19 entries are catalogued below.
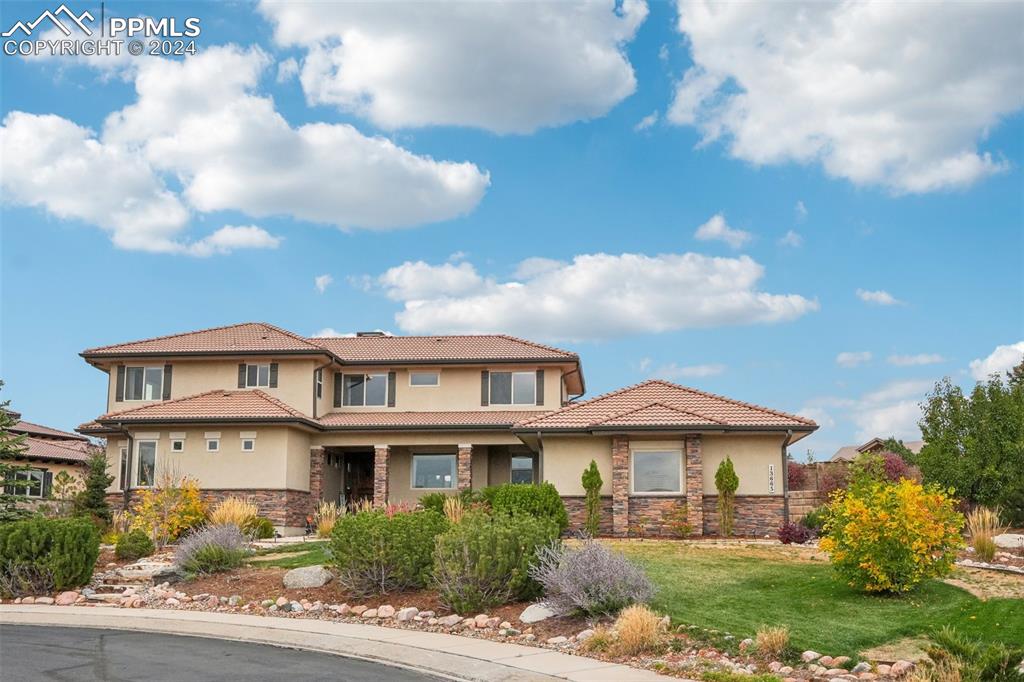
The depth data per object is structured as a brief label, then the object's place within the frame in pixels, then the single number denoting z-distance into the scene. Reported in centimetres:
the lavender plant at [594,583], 1506
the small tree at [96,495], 3095
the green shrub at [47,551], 1955
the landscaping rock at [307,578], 1905
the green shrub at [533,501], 2639
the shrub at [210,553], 2078
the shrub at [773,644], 1290
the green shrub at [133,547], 2411
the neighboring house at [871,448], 6588
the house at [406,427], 2867
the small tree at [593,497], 2823
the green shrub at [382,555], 1780
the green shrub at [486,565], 1633
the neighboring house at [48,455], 4488
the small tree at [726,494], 2803
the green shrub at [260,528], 2700
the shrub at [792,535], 2623
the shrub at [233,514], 2588
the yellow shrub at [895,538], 1645
